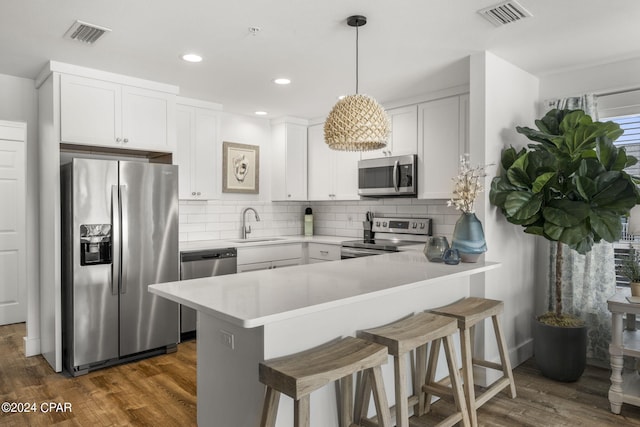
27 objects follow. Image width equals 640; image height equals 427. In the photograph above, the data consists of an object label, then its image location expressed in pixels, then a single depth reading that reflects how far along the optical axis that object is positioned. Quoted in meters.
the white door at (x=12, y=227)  4.84
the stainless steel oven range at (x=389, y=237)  4.46
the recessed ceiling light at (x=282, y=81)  3.77
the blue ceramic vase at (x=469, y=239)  2.81
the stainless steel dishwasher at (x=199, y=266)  4.10
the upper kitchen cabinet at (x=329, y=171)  5.02
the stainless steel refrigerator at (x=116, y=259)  3.35
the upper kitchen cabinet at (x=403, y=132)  4.36
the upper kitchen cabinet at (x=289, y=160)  5.34
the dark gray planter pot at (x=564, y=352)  3.19
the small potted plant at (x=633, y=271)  2.90
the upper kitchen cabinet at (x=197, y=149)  4.49
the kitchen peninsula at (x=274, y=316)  1.81
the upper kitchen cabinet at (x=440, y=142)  3.98
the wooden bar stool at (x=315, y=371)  1.60
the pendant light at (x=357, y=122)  2.35
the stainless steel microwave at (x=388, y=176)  4.35
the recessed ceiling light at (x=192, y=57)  3.18
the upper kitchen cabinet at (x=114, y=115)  3.39
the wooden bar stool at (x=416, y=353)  1.99
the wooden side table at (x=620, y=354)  2.77
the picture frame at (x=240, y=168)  5.01
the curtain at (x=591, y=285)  3.45
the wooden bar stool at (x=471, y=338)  2.44
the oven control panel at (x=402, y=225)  4.61
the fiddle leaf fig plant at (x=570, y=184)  2.85
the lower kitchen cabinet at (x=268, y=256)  4.57
